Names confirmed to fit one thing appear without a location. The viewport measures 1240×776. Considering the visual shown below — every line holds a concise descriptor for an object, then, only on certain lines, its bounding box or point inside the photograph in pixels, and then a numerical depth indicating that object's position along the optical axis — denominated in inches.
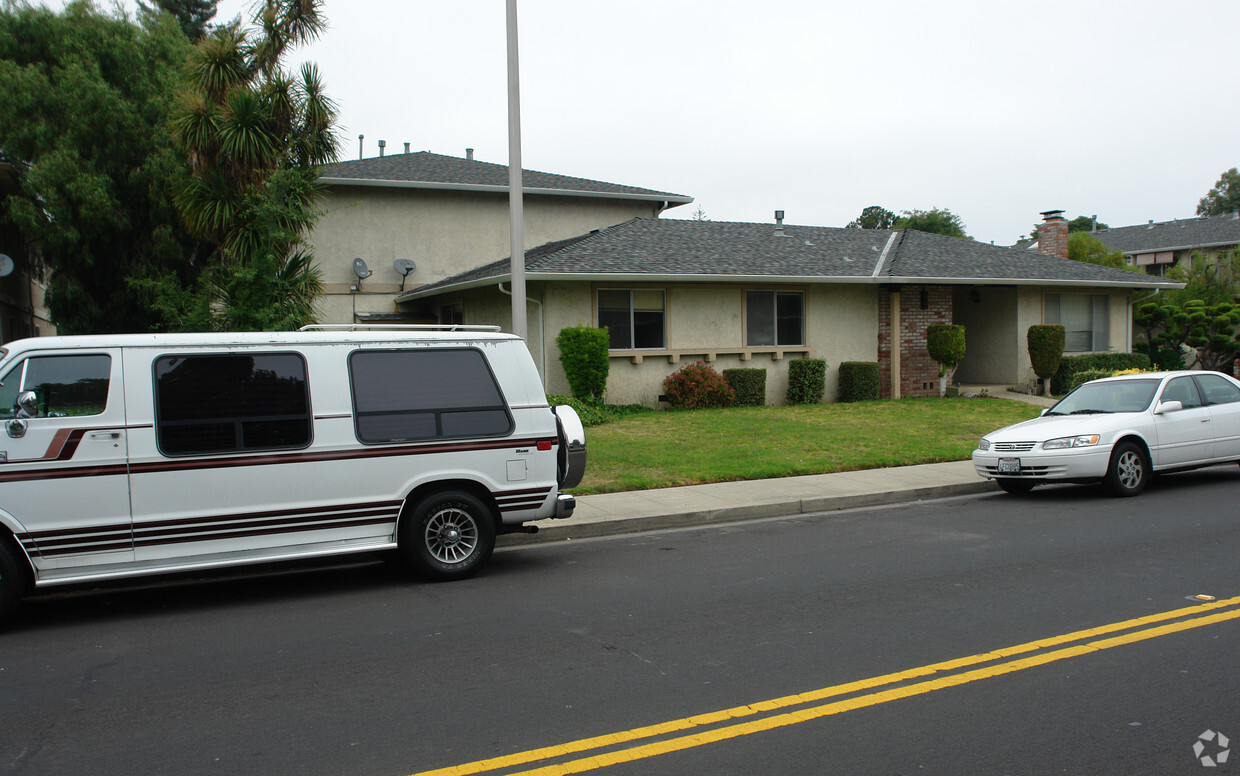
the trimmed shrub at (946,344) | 871.1
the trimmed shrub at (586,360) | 741.3
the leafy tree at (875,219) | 3157.0
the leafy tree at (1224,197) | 3602.4
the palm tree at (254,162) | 641.0
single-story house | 797.9
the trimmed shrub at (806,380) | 850.8
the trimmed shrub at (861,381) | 859.4
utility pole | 460.4
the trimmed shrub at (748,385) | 820.0
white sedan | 430.0
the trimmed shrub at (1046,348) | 898.1
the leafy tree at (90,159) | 889.5
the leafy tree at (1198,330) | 1034.7
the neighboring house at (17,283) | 1007.0
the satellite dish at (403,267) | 940.6
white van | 258.8
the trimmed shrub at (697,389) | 799.1
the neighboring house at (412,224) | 936.3
